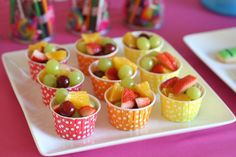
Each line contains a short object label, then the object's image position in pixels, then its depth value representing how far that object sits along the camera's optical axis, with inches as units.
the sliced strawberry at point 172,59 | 31.9
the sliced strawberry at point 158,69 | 31.6
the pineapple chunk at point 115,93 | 28.4
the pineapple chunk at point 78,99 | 27.2
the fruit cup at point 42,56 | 32.2
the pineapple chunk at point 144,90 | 28.4
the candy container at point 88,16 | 37.3
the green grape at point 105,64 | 31.3
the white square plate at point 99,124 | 26.5
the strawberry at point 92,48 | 33.2
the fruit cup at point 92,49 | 33.1
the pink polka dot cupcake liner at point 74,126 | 26.6
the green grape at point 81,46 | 33.8
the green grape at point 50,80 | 29.8
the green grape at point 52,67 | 30.3
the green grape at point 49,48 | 32.4
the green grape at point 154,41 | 34.1
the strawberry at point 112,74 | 30.7
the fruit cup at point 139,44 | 34.0
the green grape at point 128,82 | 28.9
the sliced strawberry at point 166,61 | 31.6
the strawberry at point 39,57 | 32.3
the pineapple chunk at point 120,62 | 31.3
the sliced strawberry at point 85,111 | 26.7
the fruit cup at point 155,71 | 31.5
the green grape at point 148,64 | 32.0
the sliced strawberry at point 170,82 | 29.4
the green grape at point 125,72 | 30.4
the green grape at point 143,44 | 33.9
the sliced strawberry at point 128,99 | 27.6
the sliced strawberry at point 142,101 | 27.7
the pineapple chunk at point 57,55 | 32.3
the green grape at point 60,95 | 27.7
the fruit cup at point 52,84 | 29.5
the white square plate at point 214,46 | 33.7
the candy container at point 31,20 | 35.5
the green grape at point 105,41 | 34.0
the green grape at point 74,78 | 29.9
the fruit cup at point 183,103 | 28.4
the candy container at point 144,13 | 38.6
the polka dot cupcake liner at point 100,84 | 30.5
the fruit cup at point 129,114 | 27.5
